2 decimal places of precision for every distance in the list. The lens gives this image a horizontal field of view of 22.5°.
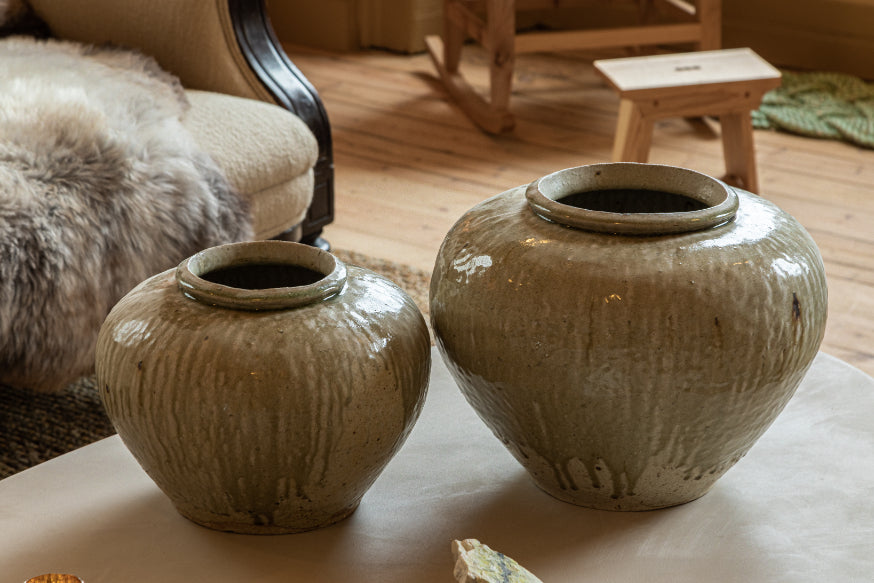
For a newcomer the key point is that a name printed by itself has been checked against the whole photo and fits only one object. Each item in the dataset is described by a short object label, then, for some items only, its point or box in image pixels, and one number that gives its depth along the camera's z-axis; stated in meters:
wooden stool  4.32
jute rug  2.70
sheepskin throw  2.56
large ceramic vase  1.91
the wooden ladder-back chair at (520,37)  5.45
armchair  2.98
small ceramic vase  1.90
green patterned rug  5.54
